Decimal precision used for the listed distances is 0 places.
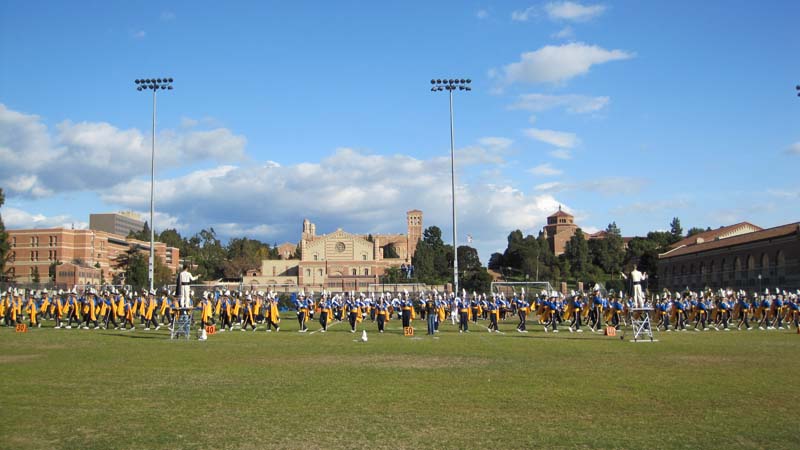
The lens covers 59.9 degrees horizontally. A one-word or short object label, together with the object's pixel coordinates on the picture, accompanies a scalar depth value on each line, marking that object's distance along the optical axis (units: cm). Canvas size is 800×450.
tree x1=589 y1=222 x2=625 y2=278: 13962
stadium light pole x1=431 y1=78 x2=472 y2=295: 4625
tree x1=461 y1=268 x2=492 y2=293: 8011
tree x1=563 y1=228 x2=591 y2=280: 13588
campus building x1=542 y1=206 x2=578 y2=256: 16838
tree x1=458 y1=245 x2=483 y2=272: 14550
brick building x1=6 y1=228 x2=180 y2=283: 11325
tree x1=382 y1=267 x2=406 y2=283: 11775
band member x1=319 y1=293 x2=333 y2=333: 3284
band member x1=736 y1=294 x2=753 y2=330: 3506
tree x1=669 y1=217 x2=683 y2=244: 13751
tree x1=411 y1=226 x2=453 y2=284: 13425
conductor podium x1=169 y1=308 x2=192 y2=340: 2580
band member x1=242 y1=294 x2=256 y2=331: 3358
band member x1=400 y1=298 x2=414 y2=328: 3012
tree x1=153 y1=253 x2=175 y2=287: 11051
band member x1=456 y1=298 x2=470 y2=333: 3219
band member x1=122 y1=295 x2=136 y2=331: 3288
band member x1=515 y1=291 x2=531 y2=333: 3212
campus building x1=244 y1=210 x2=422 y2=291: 13862
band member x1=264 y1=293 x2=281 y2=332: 3353
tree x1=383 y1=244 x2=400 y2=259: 17636
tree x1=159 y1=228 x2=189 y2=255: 17205
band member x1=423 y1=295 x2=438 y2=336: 2911
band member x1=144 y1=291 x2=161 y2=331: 3254
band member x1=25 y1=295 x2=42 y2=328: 3438
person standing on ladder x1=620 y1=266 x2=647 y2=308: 2302
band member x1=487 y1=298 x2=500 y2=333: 3259
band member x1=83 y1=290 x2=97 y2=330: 3309
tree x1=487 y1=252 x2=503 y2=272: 16298
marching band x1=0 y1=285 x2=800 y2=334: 3247
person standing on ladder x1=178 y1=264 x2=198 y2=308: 2509
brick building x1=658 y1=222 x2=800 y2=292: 6715
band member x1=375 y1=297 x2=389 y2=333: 3211
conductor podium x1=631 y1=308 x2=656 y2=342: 2462
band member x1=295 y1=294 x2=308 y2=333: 3338
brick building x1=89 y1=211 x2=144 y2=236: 18550
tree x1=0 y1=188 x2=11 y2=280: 7794
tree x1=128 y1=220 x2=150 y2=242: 16525
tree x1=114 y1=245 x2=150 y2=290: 9881
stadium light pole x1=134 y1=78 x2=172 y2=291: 4725
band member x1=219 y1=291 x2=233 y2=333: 3303
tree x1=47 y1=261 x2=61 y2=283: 10998
